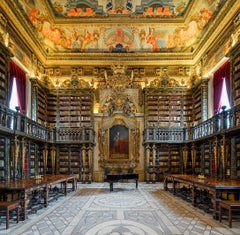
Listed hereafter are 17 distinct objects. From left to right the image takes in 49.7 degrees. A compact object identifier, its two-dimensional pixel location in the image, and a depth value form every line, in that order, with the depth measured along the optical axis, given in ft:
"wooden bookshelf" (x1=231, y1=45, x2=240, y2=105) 31.19
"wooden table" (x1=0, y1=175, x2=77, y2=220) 18.88
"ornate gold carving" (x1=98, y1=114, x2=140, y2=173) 48.93
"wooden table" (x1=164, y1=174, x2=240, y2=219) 18.92
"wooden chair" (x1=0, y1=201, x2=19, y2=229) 16.30
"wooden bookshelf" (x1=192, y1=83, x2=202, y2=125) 45.06
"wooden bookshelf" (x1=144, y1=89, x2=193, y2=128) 49.37
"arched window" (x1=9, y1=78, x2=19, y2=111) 36.13
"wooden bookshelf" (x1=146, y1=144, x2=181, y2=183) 46.93
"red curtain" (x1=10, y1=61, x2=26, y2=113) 35.65
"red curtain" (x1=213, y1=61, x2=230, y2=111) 35.28
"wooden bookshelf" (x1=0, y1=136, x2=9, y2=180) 28.73
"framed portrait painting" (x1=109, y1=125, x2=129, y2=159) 49.32
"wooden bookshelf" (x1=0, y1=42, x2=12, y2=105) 31.17
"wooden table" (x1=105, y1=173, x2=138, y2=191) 34.19
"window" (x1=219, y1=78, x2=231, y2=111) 36.34
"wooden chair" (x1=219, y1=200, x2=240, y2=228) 16.46
